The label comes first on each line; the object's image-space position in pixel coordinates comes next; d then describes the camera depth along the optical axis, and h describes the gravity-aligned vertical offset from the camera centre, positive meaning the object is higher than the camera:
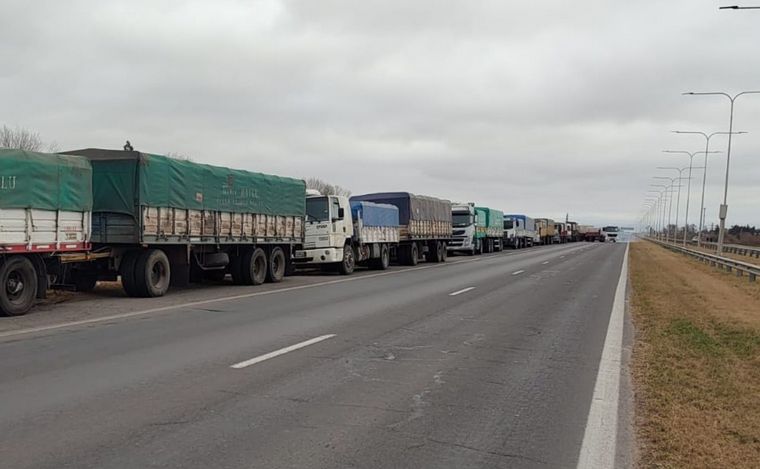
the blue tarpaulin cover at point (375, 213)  27.61 +0.00
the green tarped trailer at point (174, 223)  16.00 -0.47
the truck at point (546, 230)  86.00 -1.08
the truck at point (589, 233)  114.38 -1.58
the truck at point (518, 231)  67.31 -1.09
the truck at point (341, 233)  25.25 -0.79
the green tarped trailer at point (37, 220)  12.77 -0.44
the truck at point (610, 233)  120.06 -1.41
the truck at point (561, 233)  98.95 -1.54
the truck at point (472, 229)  47.34 -0.75
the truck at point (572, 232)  110.25 -1.46
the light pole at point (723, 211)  39.66 +1.11
